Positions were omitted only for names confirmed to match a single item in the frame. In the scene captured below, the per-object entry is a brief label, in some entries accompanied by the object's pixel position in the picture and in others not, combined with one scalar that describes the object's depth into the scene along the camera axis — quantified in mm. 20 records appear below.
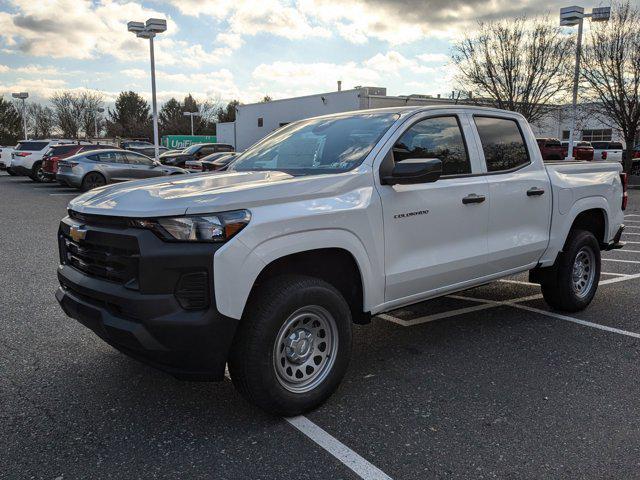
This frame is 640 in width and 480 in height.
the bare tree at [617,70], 23266
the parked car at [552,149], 31416
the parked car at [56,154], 20078
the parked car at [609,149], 33125
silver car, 17828
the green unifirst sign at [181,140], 61406
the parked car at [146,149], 31203
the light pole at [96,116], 75162
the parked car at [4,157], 27305
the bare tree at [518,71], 28578
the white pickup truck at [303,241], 2893
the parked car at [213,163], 17562
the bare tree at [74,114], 73688
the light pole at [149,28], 22875
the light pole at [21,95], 40519
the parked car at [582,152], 28694
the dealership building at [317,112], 31266
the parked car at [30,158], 23234
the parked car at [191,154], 27031
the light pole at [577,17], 21031
